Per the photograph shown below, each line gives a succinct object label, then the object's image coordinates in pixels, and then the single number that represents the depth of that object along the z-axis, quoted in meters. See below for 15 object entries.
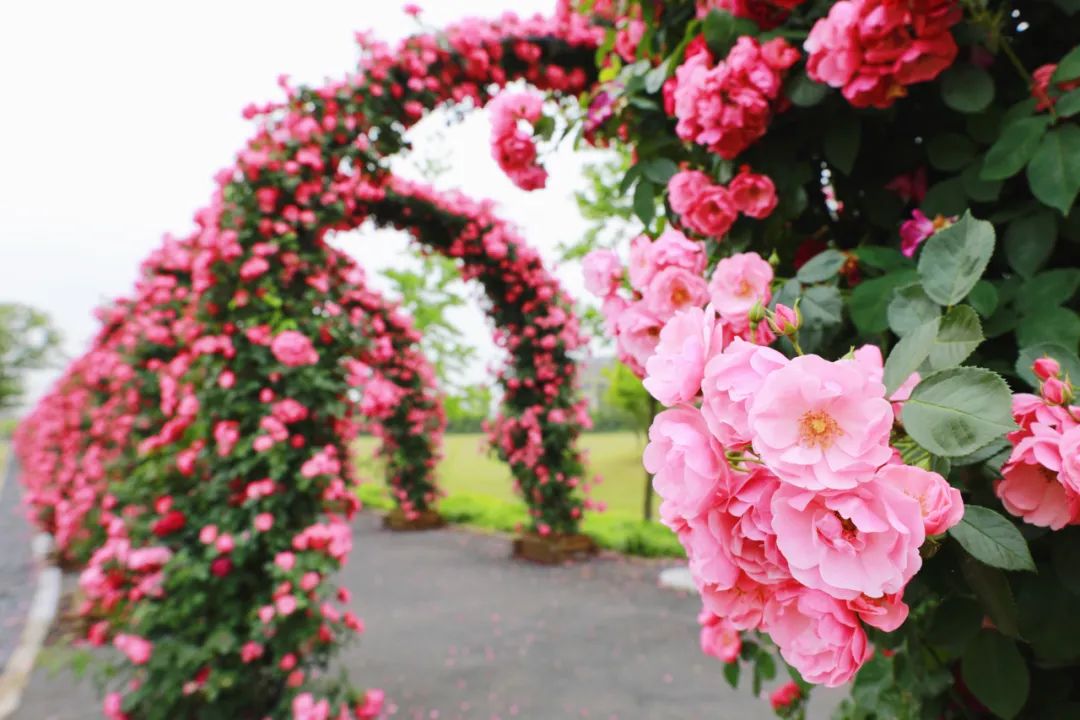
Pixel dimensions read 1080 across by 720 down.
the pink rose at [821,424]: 0.44
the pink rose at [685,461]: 0.48
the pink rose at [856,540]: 0.44
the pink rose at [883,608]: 0.47
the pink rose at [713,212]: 1.06
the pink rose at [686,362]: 0.52
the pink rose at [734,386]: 0.47
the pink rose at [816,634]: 0.48
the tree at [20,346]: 43.47
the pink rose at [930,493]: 0.46
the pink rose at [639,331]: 0.93
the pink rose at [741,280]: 0.82
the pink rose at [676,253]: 0.92
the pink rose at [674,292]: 0.91
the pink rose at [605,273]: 1.05
